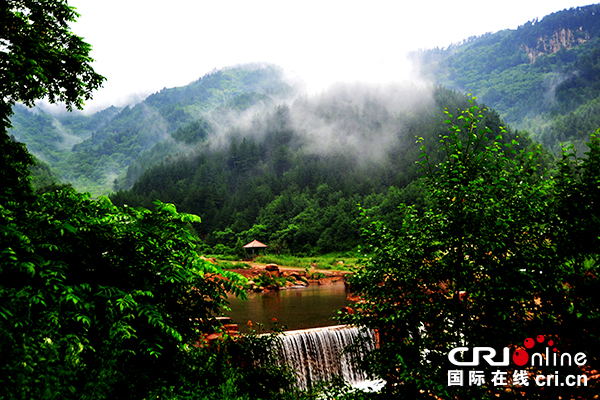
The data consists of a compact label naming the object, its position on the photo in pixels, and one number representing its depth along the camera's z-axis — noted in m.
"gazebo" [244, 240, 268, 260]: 51.81
